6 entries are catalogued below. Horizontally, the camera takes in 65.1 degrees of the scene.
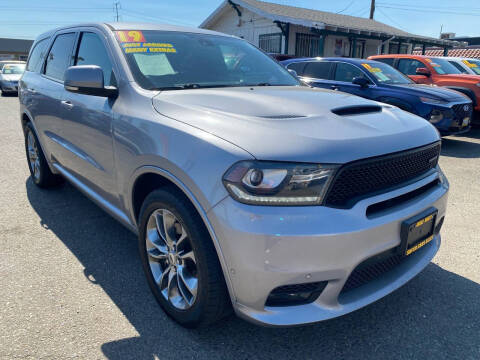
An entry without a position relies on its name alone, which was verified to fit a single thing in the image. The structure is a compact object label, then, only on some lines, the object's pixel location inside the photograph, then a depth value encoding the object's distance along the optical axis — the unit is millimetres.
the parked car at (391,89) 6727
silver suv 1667
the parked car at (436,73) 8344
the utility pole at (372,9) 28825
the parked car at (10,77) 18938
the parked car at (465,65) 9982
